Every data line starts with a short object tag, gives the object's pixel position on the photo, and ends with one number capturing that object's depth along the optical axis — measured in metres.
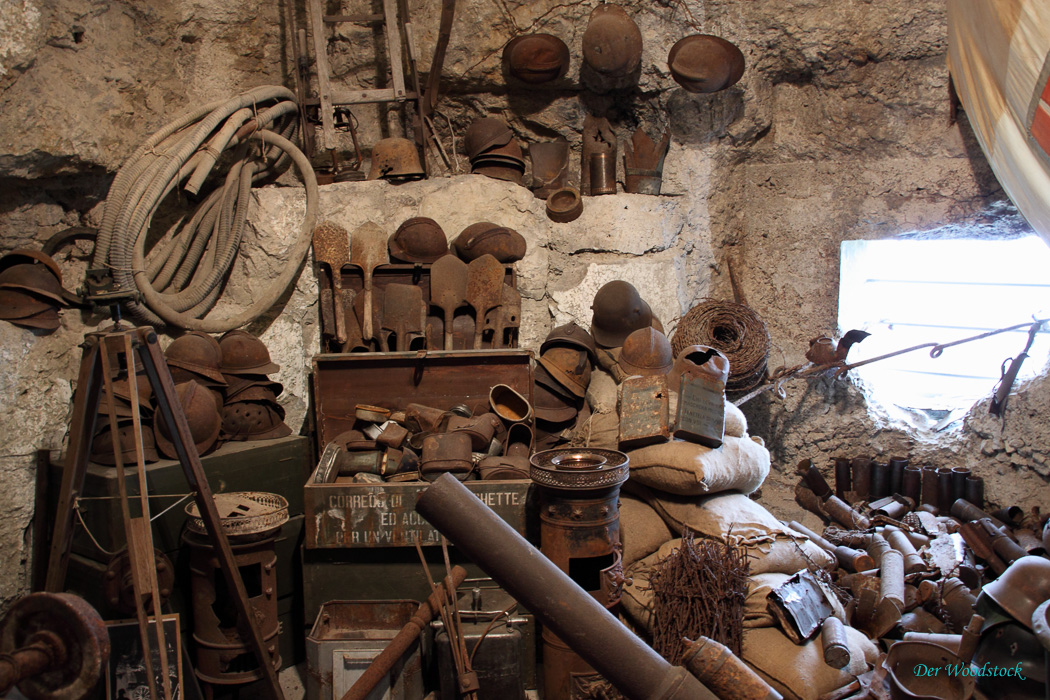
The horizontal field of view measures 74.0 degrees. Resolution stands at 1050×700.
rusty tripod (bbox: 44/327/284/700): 2.75
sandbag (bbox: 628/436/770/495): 3.71
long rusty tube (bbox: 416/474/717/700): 1.59
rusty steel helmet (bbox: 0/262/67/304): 3.75
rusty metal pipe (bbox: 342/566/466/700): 2.75
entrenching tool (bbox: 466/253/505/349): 4.73
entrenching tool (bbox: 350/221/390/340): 4.75
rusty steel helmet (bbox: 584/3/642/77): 5.10
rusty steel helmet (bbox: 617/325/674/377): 4.46
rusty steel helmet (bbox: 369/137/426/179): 5.05
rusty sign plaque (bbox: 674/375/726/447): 3.84
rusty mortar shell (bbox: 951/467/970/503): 5.11
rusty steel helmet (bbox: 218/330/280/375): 4.08
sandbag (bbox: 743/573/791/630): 3.29
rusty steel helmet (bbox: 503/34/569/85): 5.23
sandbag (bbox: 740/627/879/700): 3.03
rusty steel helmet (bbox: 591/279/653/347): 4.73
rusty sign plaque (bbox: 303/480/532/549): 3.57
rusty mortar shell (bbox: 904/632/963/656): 3.23
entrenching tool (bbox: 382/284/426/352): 4.63
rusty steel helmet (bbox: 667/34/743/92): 5.08
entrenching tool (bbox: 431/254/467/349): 4.71
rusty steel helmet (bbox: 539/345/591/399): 4.64
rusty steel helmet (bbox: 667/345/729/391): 4.18
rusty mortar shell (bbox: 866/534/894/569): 4.23
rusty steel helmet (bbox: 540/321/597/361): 4.75
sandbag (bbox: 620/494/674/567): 3.78
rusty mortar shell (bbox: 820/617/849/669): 3.10
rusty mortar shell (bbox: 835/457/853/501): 5.50
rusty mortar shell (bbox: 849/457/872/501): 5.40
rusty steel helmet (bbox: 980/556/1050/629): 2.64
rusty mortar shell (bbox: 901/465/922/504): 5.24
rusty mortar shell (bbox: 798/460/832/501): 5.31
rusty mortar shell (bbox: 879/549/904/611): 3.69
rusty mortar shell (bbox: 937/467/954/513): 5.11
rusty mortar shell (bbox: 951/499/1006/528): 4.78
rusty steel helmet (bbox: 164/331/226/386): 3.90
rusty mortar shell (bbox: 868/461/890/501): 5.34
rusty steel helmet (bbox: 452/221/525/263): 4.87
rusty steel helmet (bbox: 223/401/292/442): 4.01
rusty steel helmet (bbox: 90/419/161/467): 3.49
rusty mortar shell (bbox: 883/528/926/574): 4.09
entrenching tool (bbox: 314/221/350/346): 4.66
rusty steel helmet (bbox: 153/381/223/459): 3.63
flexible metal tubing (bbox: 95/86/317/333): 4.07
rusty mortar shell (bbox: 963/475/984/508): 5.08
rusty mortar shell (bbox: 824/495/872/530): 4.84
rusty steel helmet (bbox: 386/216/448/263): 4.82
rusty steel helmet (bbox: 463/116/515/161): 5.27
